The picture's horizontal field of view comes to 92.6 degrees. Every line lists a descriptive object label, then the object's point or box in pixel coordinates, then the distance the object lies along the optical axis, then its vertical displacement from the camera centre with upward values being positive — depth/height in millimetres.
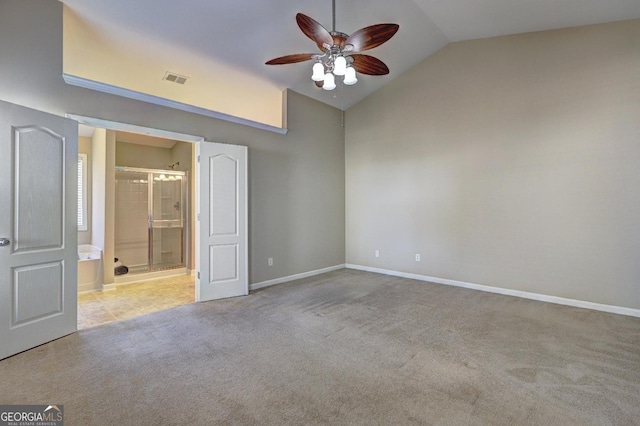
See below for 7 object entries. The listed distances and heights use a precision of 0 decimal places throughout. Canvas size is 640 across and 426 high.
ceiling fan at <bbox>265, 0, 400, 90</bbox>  2607 +1543
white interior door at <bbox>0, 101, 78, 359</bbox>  2641 -141
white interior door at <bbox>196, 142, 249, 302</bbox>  4184 -126
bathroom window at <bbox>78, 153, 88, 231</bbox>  5469 +324
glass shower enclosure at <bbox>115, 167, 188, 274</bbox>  5980 -133
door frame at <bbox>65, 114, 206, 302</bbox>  3283 +1000
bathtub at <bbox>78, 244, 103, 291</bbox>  4699 -927
